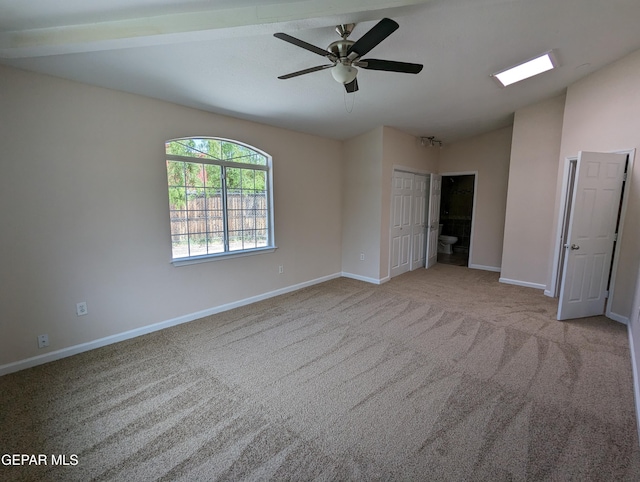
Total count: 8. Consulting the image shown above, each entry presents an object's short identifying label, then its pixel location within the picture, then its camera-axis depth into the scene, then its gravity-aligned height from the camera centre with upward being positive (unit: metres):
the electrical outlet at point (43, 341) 2.58 -1.23
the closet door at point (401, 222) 5.23 -0.34
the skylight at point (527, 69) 3.11 +1.52
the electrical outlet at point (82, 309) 2.74 -1.00
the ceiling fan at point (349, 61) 2.00 +1.02
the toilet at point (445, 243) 7.61 -1.03
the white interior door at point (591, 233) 3.32 -0.34
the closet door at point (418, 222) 5.84 -0.37
